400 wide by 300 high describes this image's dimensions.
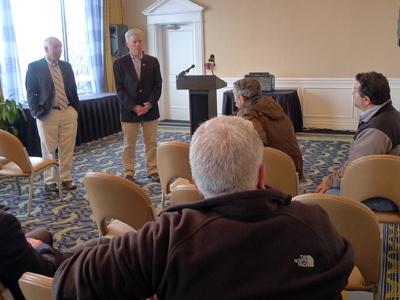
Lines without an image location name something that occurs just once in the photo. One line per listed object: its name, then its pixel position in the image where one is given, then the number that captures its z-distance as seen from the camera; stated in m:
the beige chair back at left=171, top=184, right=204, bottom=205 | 2.09
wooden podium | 5.58
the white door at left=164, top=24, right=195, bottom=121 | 8.67
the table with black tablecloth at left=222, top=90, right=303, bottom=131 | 7.17
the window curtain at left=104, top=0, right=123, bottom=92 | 8.46
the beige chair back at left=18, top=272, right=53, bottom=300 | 1.12
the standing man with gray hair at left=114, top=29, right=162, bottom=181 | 4.68
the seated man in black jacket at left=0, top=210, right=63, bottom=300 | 1.55
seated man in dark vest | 2.62
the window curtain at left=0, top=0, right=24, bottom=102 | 6.25
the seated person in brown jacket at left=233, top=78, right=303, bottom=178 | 3.12
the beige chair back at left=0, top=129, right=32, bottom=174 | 3.57
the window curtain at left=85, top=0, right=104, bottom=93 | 8.11
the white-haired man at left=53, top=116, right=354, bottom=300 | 0.94
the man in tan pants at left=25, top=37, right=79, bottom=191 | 4.28
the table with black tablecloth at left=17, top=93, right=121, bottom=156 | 5.79
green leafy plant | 4.92
